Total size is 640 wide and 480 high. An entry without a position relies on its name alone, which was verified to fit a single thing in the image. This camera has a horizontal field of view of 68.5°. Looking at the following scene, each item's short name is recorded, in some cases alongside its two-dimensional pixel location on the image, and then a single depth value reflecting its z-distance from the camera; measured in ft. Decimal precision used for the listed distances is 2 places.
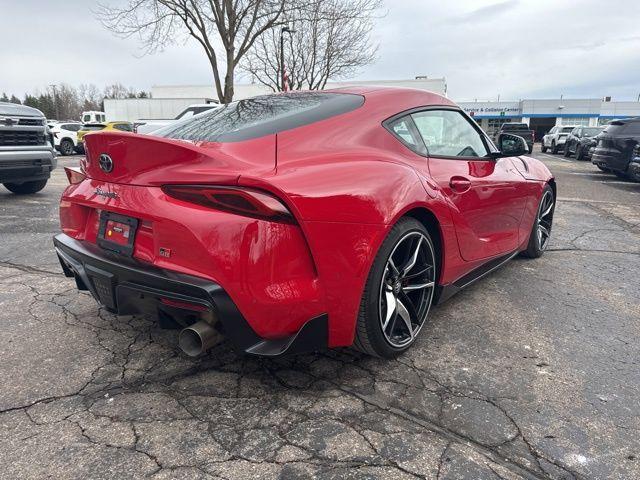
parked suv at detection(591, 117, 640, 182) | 36.83
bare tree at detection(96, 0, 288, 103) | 57.11
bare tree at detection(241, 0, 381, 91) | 81.30
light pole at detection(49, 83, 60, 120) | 261.20
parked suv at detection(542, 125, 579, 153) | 87.25
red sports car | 6.34
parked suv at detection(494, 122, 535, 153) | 86.89
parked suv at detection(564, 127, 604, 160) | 65.27
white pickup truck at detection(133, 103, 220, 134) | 44.93
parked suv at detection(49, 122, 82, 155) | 74.02
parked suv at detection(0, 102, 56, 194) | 21.12
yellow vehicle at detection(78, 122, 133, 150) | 60.80
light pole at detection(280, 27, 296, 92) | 65.77
